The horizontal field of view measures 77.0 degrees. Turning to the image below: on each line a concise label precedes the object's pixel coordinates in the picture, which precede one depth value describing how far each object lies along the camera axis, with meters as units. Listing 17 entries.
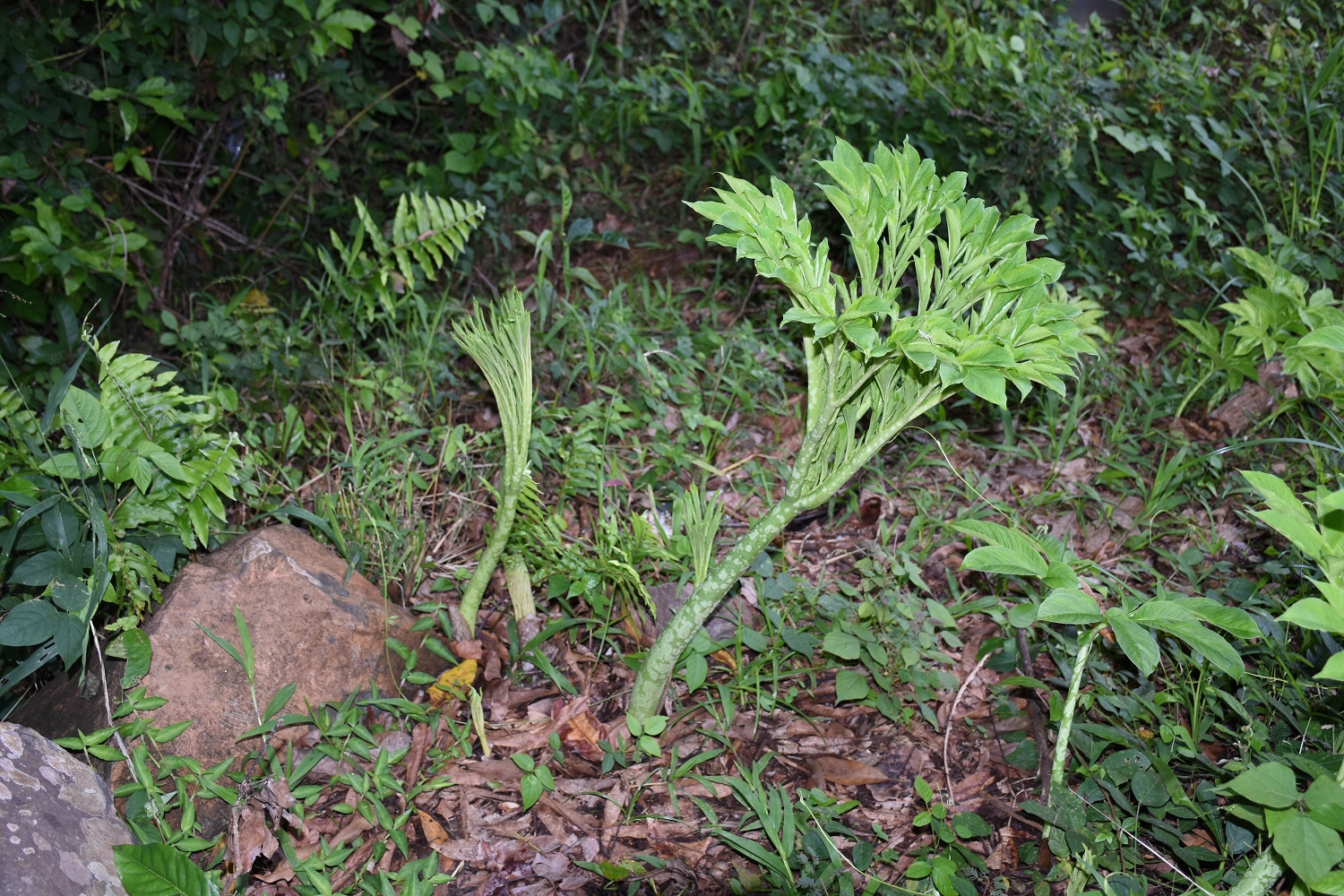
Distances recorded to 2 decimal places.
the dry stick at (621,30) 4.61
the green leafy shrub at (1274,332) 2.70
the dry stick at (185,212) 3.93
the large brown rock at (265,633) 2.17
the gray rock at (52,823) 1.59
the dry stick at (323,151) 4.14
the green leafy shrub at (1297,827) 1.48
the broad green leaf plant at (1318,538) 1.41
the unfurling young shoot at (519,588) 2.60
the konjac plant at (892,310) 1.61
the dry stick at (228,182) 3.97
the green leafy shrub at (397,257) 3.21
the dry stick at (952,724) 2.15
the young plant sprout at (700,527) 2.14
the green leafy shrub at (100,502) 2.01
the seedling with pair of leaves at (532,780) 2.10
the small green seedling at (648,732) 2.20
